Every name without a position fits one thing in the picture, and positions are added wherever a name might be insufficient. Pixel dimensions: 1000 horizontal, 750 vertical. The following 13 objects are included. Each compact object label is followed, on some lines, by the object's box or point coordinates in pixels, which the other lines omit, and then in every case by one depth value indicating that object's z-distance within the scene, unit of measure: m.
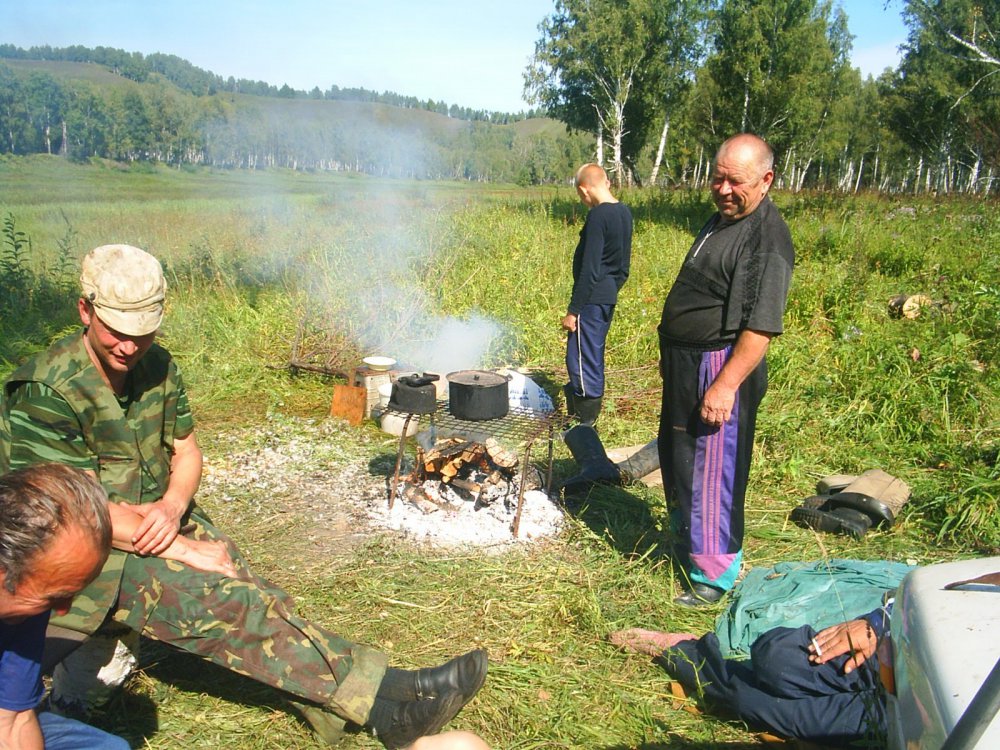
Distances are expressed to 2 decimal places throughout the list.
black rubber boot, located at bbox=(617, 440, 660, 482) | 4.63
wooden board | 5.81
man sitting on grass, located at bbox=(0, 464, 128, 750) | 1.35
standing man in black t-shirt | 2.82
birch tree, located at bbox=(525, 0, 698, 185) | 29.31
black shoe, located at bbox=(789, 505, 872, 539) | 3.91
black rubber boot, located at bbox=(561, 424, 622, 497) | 4.40
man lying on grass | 2.26
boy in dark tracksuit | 5.14
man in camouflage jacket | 2.21
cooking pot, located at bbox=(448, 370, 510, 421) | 4.09
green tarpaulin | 3.00
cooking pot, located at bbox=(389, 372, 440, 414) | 4.12
